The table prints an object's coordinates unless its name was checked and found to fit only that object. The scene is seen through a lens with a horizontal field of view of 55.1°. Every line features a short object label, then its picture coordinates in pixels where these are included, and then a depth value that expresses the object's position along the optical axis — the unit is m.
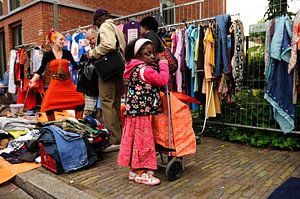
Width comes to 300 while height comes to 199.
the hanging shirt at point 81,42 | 7.59
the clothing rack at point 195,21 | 4.95
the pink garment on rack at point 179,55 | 5.24
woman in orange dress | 5.39
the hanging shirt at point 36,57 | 8.41
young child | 3.26
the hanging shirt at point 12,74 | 9.21
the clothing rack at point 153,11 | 6.84
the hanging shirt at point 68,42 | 7.99
